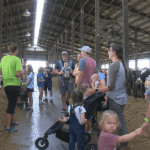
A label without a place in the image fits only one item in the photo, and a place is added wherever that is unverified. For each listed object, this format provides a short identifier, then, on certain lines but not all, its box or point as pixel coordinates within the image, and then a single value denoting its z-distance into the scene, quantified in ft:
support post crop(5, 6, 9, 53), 58.28
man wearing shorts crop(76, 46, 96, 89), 12.62
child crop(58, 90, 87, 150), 9.43
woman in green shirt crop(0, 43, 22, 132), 13.50
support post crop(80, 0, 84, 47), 50.84
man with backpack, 19.15
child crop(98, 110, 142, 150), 6.38
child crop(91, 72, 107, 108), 12.08
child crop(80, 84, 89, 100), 11.61
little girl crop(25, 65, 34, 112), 21.31
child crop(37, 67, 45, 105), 24.71
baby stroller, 9.80
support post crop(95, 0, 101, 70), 34.60
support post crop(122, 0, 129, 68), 26.01
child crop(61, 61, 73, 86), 18.95
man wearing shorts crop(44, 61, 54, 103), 26.37
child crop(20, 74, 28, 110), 22.07
